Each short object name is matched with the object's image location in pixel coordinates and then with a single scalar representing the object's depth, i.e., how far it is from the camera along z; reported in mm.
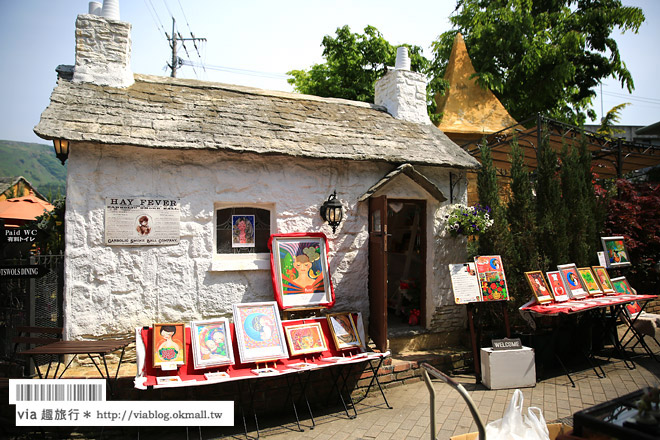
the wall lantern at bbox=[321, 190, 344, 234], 5816
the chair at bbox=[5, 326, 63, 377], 4383
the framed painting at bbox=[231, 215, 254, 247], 5703
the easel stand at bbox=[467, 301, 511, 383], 5637
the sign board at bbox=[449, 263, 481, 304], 5555
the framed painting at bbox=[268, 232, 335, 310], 5465
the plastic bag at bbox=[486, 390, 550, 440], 2811
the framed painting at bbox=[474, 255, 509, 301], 5684
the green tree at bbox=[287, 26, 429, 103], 15664
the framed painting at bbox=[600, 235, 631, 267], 6925
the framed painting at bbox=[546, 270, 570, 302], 5903
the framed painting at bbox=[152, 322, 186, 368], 4230
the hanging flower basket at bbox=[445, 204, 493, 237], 6277
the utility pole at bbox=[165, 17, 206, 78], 19208
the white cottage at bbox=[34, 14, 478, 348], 5016
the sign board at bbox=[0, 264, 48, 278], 4559
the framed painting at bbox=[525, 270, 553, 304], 5710
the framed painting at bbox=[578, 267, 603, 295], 6305
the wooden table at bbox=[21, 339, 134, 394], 3945
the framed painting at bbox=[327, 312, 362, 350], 4996
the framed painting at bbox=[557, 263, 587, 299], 6117
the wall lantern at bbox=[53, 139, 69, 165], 4825
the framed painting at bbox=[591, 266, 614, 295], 6402
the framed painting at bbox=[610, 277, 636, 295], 6640
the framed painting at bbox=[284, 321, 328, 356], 4797
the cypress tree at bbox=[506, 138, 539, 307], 6418
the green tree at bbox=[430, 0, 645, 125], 14797
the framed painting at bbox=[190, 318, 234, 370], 4324
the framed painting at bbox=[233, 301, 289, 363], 4535
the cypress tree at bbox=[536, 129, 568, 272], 6547
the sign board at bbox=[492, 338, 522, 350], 5422
